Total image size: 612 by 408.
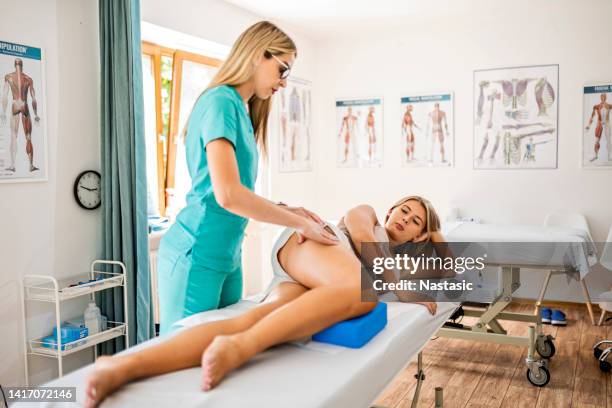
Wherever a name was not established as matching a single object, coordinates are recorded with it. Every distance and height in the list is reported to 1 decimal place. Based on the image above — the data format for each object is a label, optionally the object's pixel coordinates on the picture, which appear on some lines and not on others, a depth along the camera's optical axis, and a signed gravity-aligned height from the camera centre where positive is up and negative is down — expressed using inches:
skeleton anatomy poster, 170.1 +18.7
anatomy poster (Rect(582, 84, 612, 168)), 163.5 +14.9
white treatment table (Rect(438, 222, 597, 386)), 110.5 -18.1
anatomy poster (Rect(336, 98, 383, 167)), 194.5 +16.0
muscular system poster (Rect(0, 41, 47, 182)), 94.3 +10.8
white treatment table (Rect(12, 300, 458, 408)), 43.5 -17.0
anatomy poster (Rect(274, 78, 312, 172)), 181.5 +17.7
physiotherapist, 58.7 -1.4
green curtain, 107.3 +3.0
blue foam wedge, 56.1 -15.5
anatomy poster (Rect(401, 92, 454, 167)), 183.8 +15.9
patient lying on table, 45.1 -13.7
